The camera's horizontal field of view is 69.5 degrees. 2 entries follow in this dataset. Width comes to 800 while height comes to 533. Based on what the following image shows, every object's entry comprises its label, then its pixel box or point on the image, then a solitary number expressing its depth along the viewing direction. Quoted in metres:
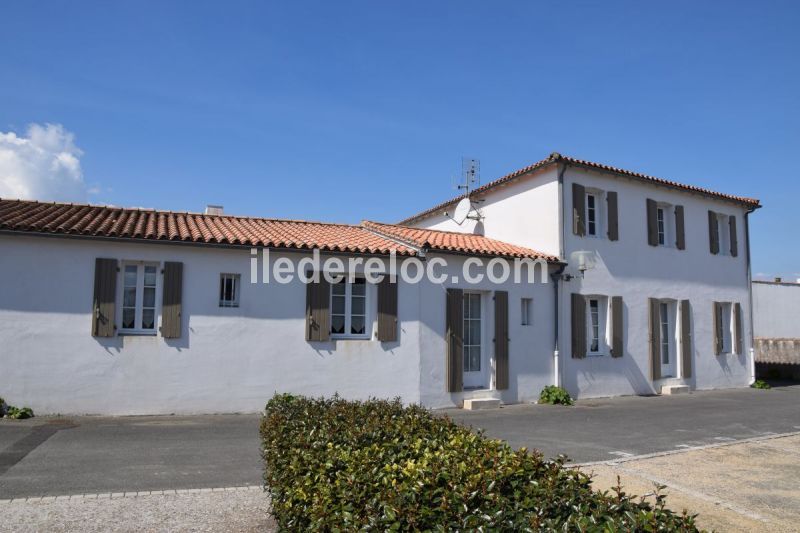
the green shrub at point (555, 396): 13.14
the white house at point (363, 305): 10.16
